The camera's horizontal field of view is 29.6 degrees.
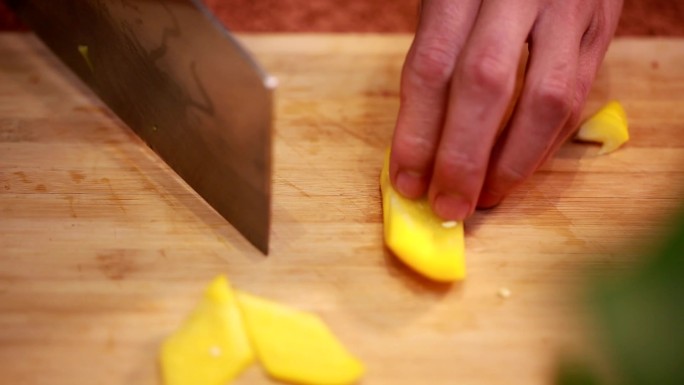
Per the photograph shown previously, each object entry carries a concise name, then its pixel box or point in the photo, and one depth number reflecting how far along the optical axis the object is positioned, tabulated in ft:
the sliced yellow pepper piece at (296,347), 1.36
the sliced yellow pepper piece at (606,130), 1.59
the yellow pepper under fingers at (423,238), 1.43
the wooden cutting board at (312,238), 1.39
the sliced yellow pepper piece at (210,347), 1.36
